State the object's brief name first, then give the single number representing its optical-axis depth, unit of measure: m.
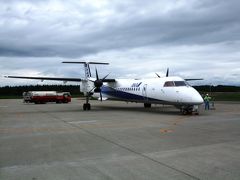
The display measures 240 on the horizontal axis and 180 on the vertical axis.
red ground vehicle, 29.81
